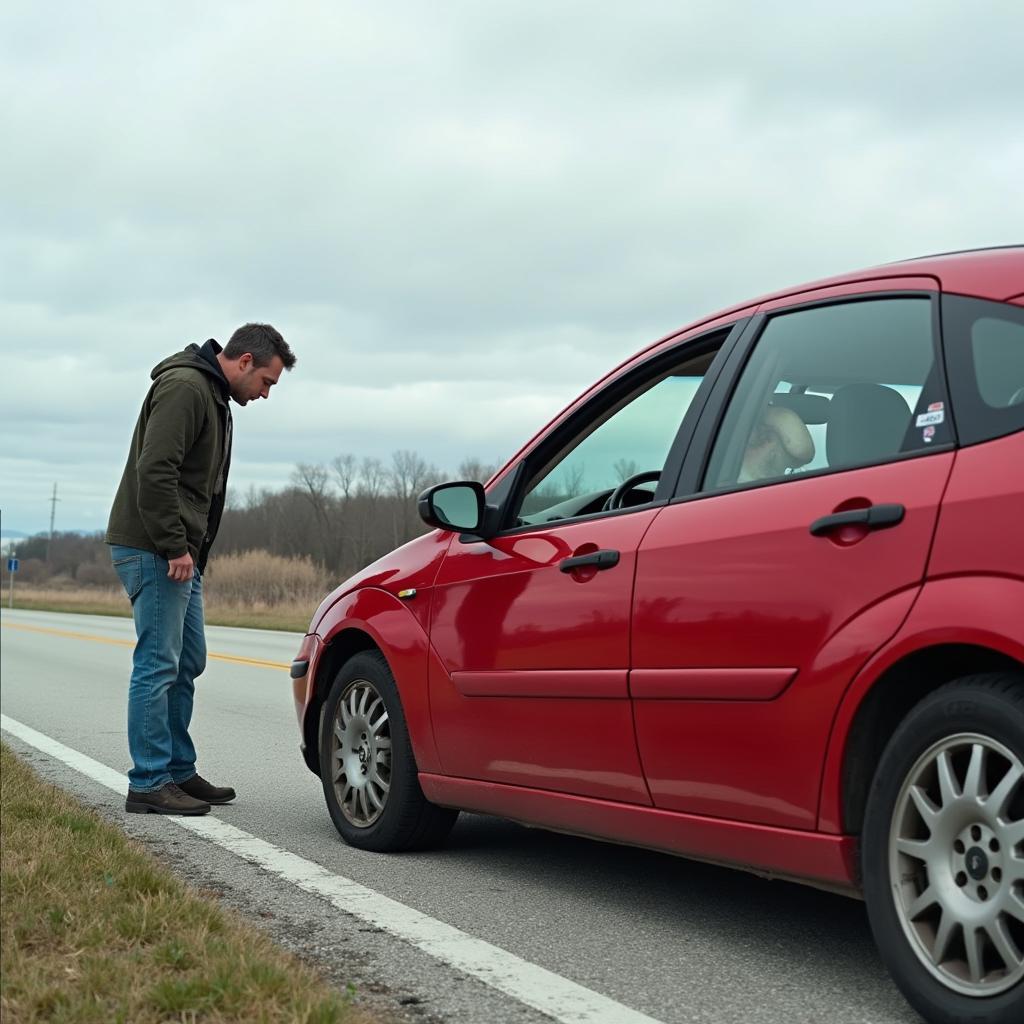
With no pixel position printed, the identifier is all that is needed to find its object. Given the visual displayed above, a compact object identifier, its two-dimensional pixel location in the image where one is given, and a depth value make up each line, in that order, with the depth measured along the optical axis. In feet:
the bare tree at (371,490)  254.68
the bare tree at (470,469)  145.20
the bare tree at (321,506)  262.88
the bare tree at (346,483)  258.78
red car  10.18
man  20.12
